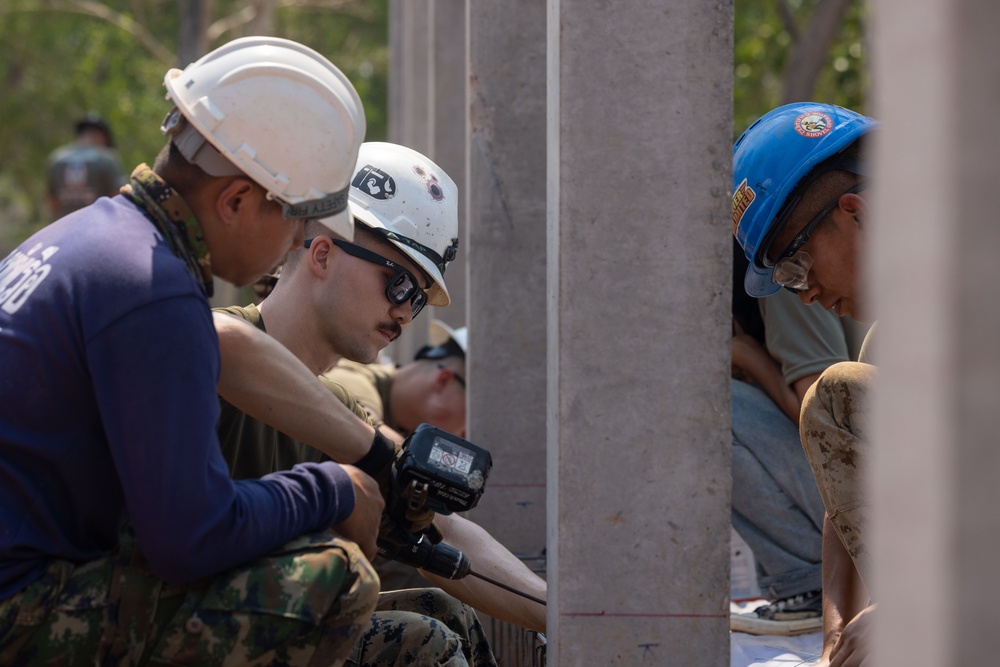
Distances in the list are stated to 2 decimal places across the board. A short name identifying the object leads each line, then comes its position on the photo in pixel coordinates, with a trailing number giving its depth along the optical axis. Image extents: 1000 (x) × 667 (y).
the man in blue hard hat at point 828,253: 3.67
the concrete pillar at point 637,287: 3.03
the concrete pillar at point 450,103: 8.42
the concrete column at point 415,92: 9.84
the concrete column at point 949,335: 1.31
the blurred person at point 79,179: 12.12
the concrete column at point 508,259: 5.55
